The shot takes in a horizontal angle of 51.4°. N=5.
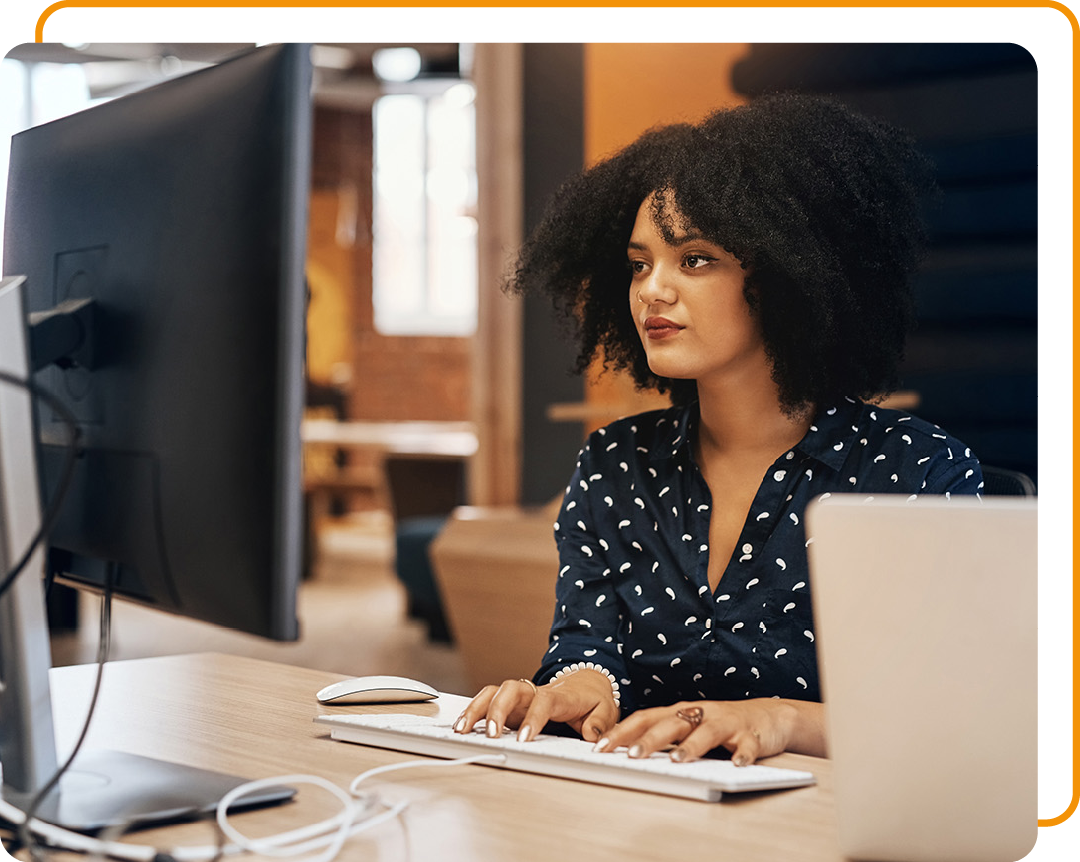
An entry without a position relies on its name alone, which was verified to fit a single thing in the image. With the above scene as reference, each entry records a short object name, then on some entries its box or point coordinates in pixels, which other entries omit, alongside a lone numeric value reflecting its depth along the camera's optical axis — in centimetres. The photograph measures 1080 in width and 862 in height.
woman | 116
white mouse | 103
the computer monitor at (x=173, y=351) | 69
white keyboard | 75
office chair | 119
